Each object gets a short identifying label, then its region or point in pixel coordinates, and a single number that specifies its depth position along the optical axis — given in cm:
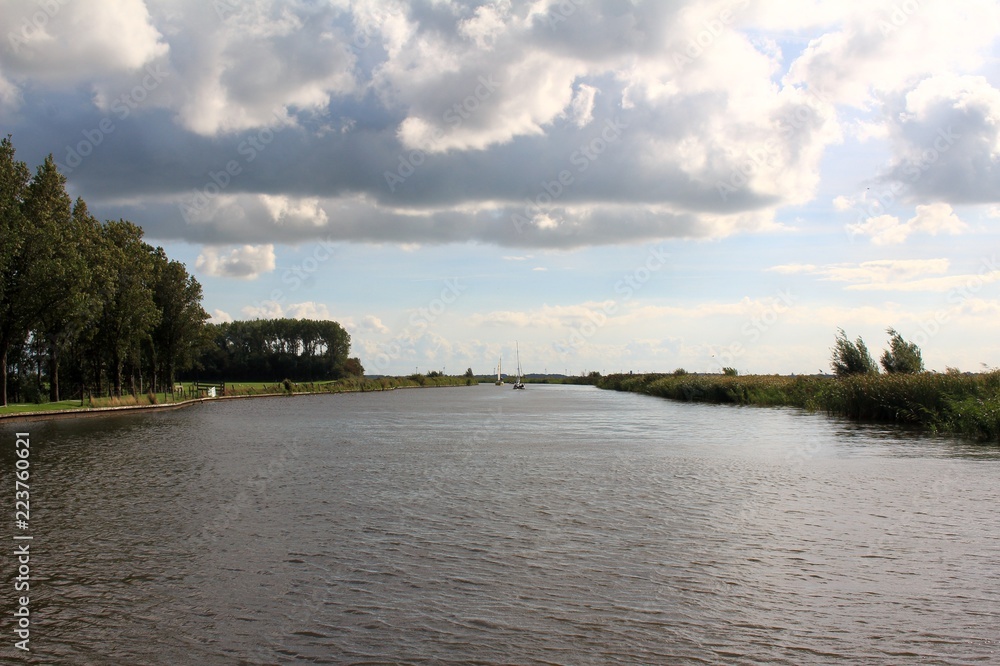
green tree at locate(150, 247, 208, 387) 7531
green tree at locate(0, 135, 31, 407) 4225
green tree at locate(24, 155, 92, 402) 4459
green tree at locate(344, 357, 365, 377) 18188
